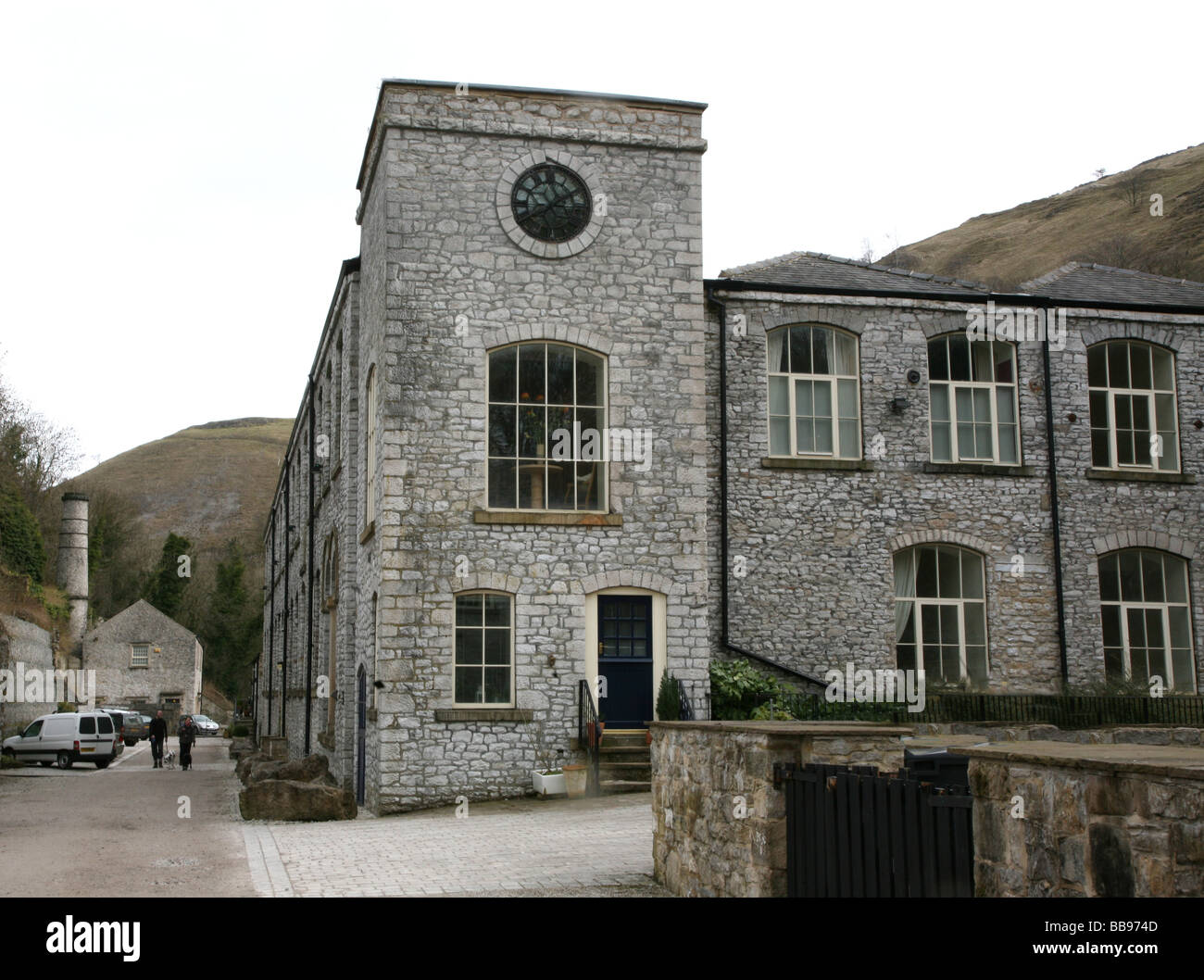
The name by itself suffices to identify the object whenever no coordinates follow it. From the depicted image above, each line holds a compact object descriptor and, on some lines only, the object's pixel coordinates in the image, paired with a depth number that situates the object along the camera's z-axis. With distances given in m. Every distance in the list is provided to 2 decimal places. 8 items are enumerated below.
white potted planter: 16.56
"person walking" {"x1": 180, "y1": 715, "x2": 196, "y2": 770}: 31.33
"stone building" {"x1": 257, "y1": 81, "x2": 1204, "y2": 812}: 17.25
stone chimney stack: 59.38
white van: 32.25
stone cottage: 65.56
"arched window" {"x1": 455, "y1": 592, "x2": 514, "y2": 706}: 17.09
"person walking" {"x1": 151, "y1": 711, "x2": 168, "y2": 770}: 33.12
